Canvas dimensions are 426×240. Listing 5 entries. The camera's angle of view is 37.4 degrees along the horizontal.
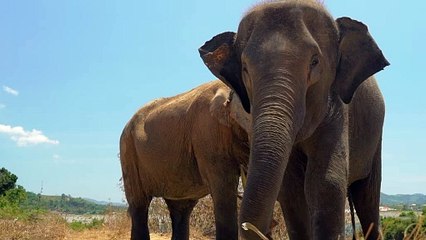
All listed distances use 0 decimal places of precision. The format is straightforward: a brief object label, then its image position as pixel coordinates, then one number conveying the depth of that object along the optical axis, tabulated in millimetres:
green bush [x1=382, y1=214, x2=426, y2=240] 3248
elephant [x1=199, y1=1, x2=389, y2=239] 3744
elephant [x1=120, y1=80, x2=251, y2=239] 6887
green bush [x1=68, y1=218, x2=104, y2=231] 18722
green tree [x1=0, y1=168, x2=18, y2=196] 42281
